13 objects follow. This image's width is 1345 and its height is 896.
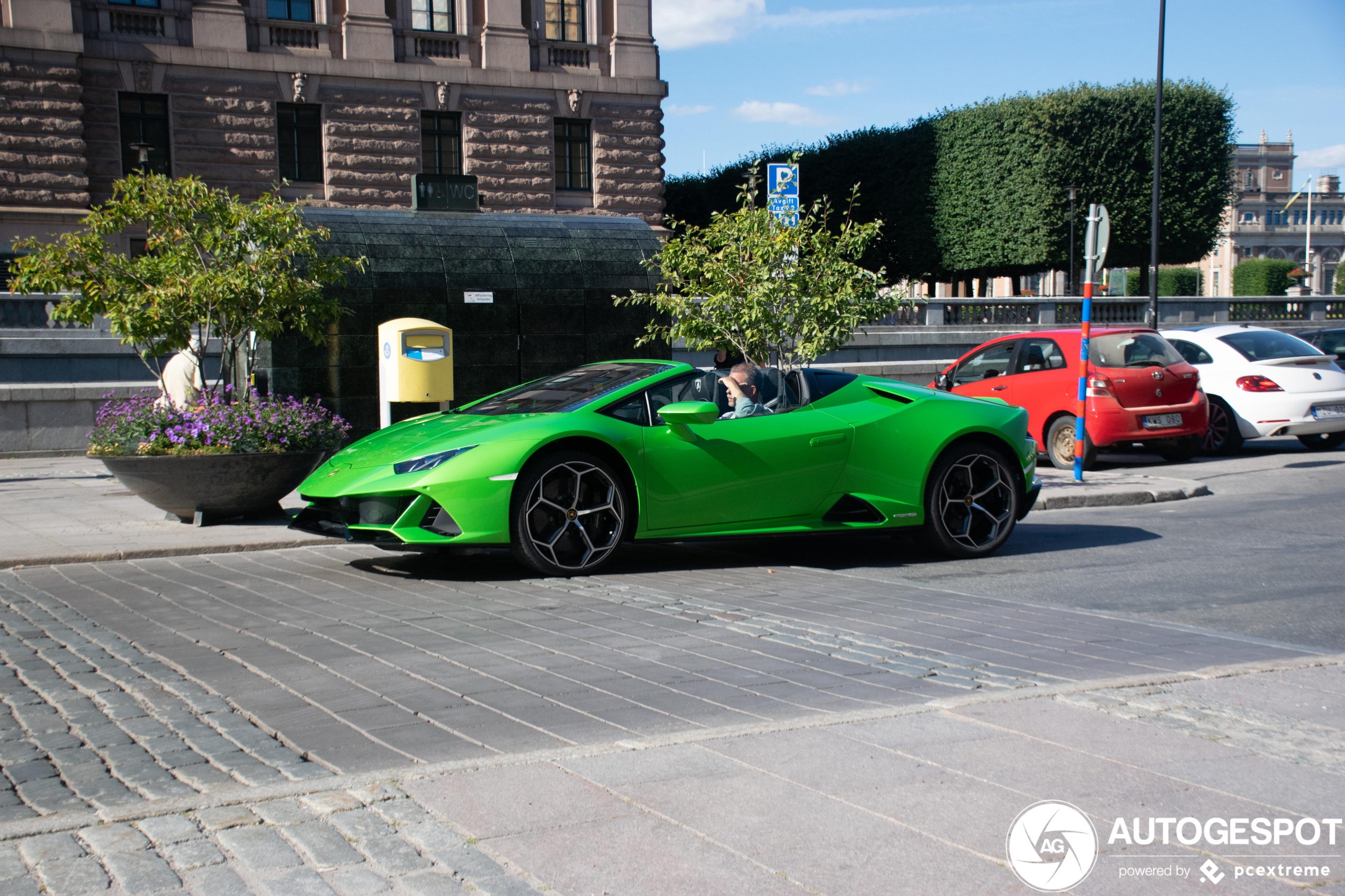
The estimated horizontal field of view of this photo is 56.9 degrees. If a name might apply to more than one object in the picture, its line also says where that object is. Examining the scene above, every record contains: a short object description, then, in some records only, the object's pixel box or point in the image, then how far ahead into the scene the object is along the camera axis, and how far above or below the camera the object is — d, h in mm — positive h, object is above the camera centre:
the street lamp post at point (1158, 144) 24344 +3474
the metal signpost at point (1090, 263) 13070 +610
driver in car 8258 -472
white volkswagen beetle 15398 -860
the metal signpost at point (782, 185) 15477 +1943
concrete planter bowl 9781 -1247
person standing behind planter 11648 -508
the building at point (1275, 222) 138625 +11321
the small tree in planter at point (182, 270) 10391 +468
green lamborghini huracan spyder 7328 -927
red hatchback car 14477 -875
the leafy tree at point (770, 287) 12336 +338
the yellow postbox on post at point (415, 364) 13039 -425
